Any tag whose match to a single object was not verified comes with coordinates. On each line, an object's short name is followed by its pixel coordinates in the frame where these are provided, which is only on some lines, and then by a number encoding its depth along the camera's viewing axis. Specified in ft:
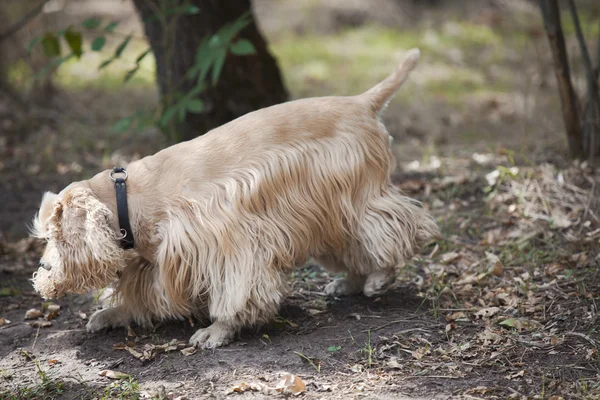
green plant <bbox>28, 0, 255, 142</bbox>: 27.43
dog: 19.77
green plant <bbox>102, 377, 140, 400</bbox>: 17.79
